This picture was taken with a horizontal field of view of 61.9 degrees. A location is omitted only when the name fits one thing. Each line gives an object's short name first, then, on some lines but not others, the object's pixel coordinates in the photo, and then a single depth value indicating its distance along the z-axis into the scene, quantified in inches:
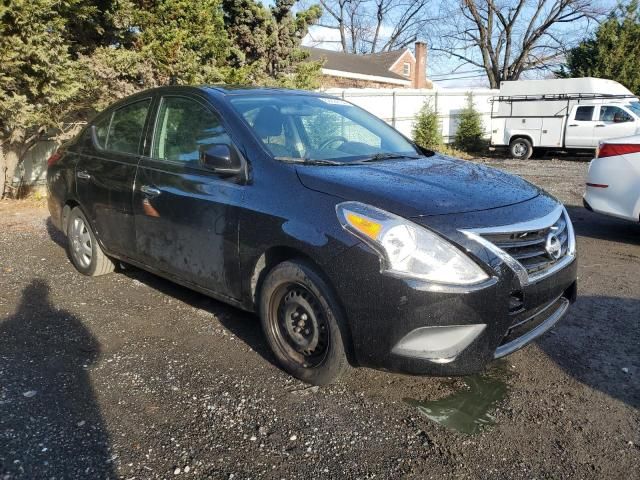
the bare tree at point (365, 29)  1889.8
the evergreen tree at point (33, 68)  284.2
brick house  1231.5
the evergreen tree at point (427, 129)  695.7
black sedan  101.7
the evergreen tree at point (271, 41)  461.7
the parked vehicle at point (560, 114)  643.6
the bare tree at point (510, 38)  1332.4
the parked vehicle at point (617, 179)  225.6
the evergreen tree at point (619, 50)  901.8
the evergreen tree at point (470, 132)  784.3
